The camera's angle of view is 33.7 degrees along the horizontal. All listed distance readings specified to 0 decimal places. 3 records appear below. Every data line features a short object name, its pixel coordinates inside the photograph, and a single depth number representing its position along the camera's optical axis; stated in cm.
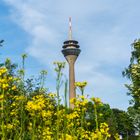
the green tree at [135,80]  2281
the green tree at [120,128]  4875
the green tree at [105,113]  4266
